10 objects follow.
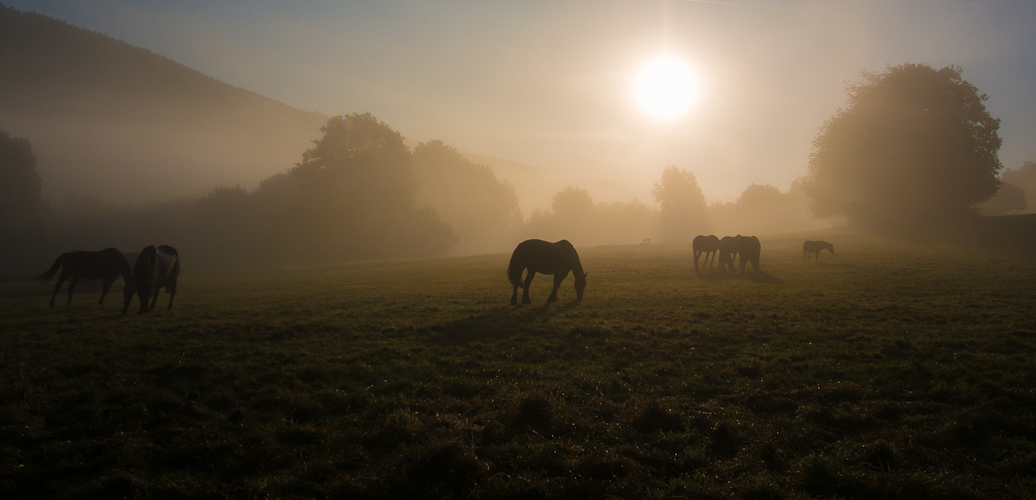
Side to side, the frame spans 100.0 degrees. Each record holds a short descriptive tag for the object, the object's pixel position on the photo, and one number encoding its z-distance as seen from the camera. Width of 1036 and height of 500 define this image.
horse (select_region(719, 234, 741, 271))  25.72
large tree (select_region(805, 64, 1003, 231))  39.81
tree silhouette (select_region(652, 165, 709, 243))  88.75
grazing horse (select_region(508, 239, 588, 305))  15.04
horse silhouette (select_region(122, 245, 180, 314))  13.97
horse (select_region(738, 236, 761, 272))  24.70
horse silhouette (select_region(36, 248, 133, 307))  16.38
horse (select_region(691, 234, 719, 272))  26.83
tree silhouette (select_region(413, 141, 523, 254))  76.81
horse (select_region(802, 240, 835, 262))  28.86
